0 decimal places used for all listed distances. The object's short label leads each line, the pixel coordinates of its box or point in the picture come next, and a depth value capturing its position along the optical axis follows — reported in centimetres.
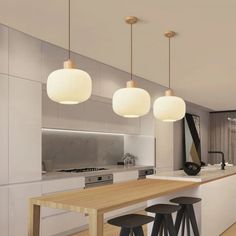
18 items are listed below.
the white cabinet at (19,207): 332
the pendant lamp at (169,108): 324
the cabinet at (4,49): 330
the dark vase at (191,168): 400
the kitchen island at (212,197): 366
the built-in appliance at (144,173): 581
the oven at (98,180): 451
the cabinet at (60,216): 378
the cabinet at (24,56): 343
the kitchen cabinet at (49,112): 433
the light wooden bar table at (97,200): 205
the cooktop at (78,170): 488
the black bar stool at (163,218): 288
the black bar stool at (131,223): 241
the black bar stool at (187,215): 336
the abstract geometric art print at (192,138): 873
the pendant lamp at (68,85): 209
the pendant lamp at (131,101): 277
